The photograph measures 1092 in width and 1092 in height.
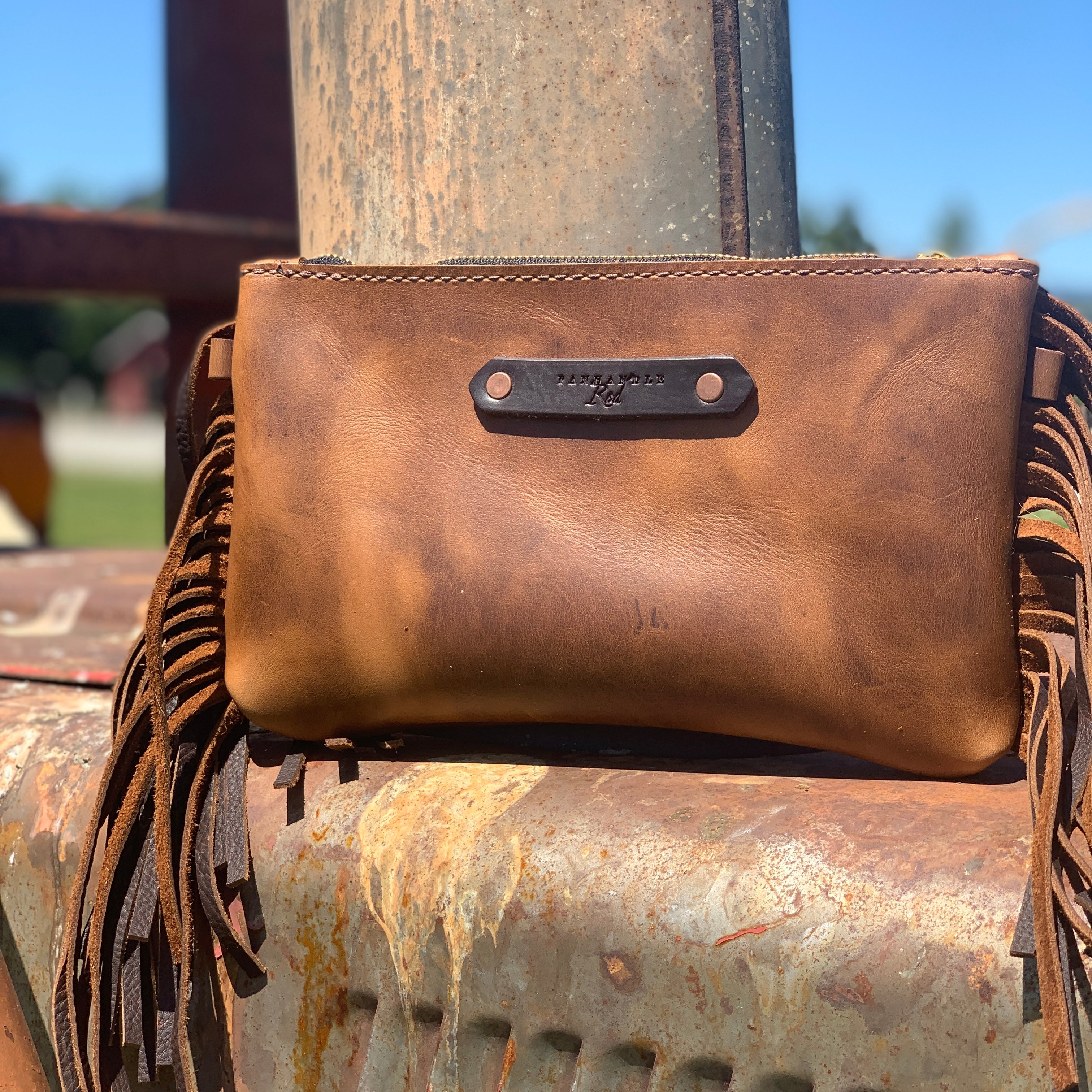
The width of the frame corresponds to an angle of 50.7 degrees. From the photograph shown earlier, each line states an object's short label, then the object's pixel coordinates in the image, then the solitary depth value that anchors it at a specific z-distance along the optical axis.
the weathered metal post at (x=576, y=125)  0.87
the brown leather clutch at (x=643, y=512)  0.71
